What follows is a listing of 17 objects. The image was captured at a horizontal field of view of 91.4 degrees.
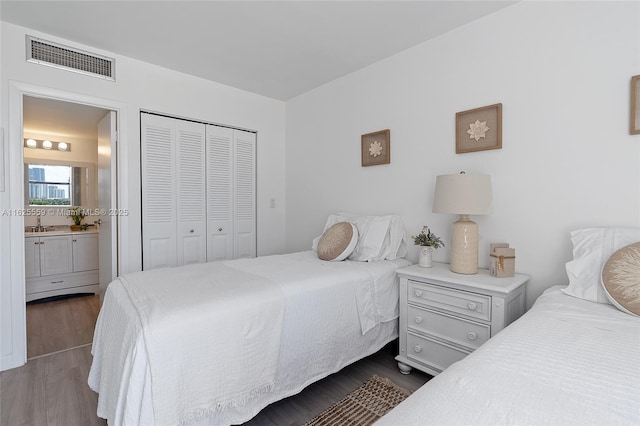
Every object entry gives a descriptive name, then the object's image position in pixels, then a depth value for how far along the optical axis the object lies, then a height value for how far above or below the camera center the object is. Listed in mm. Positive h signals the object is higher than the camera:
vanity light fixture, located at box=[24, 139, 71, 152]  4313 +851
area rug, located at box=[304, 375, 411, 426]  1699 -1163
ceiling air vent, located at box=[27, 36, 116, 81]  2367 +1175
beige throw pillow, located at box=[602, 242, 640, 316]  1277 -307
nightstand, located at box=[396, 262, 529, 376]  1748 -641
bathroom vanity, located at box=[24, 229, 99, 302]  3807 -754
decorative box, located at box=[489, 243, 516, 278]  1911 -342
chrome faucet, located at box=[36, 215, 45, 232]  4262 -302
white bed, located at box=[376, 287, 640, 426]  676 -446
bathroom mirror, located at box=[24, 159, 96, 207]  4344 +301
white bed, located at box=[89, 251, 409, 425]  1264 -651
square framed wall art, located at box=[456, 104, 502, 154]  2109 +544
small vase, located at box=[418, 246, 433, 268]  2242 -369
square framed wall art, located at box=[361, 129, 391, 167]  2791 +533
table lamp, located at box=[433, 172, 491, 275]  1932 +0
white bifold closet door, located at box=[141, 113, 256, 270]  3000 +137
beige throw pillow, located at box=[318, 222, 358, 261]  2432 -295
